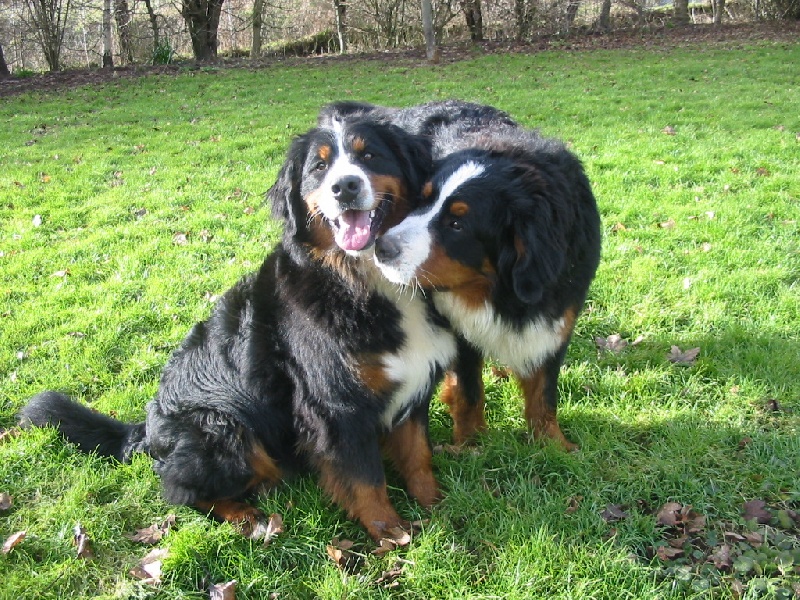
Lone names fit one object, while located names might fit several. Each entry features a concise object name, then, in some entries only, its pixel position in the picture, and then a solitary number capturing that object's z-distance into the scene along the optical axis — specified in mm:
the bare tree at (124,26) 18797
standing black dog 2631
